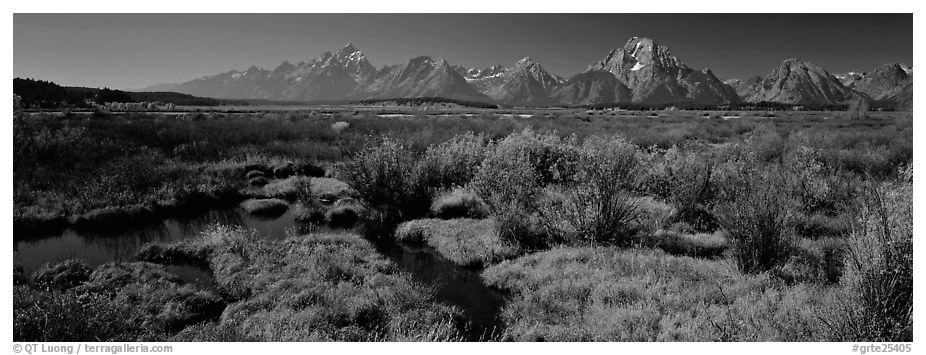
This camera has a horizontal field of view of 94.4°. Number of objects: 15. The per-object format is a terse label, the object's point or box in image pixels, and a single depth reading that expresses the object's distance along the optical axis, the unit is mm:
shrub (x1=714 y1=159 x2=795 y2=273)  9734
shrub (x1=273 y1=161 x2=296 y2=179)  25281
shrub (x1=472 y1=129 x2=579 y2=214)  14375
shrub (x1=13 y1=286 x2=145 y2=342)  7066
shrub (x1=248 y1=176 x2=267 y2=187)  22923
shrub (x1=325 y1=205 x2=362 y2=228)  16406
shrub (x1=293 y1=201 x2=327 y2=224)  16656
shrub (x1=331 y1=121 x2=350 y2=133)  42891
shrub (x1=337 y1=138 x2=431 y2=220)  17062
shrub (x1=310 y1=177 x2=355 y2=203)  20094
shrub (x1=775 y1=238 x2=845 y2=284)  9445
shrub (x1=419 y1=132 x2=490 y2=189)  19409
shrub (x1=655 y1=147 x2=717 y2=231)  14312
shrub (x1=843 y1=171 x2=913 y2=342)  6051
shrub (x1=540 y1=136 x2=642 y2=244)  12305
